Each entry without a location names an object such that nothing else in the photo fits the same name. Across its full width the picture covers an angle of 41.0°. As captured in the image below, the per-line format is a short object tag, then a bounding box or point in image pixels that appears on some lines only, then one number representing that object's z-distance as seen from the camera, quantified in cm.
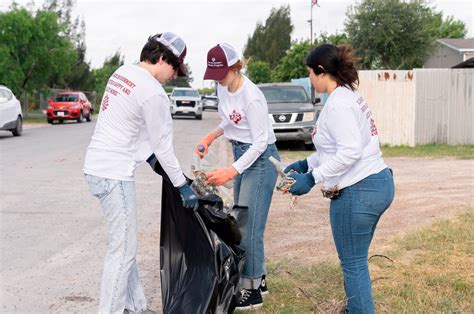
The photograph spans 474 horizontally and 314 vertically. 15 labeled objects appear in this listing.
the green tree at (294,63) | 4741
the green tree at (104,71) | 5546
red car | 3188
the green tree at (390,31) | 3769
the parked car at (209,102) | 5769
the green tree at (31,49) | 3109
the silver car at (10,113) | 2034
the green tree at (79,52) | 4888
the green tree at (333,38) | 4147
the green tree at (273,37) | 7769
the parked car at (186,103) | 3450
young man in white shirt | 374
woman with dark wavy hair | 349
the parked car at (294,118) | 1622
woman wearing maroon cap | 434
